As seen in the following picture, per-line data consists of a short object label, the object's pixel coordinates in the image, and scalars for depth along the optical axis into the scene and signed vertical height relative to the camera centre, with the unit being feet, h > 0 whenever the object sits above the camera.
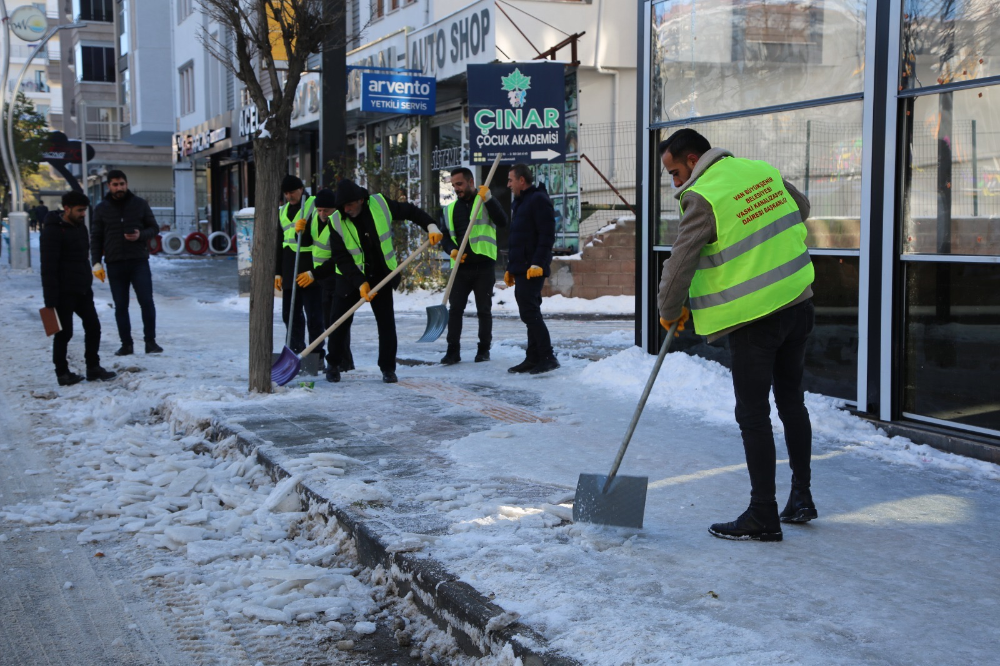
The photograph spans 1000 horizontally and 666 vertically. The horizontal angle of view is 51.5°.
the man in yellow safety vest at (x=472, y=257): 32.63 -0.21
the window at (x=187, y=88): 138.79 +22.24
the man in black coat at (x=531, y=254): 30.99 -0.13
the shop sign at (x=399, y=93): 57.06 +8.94
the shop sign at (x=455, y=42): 61.21 +12.92
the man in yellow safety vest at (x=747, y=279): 14.37 -0.41
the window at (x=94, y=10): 202.90 +47.58
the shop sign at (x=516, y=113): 38.40 +5.19
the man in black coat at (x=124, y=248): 36.60 +0.13
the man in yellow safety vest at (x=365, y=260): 28.94 -0.26
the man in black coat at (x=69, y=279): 30.63 -0.81
